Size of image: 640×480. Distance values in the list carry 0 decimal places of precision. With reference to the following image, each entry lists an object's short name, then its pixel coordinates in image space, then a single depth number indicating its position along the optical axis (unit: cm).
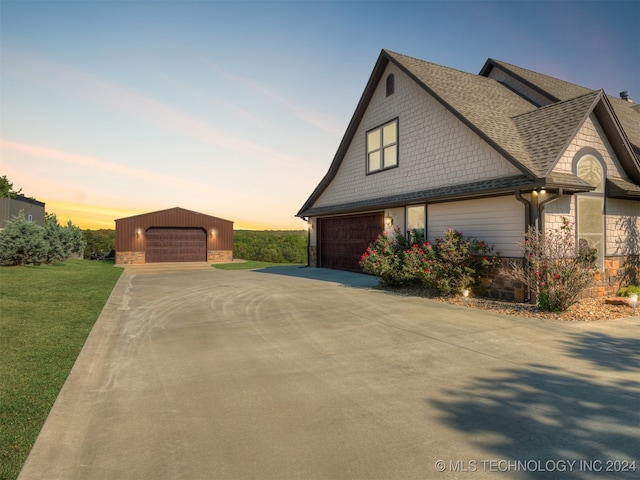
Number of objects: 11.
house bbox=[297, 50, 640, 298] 975
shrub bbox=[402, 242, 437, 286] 1027
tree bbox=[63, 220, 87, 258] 2392
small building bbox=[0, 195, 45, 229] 3256
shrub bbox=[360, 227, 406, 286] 1189
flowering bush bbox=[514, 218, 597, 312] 801
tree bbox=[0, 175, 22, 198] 4988
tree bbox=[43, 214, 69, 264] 2192
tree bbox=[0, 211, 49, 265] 1845
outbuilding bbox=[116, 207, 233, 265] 2689
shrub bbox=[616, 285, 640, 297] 981
